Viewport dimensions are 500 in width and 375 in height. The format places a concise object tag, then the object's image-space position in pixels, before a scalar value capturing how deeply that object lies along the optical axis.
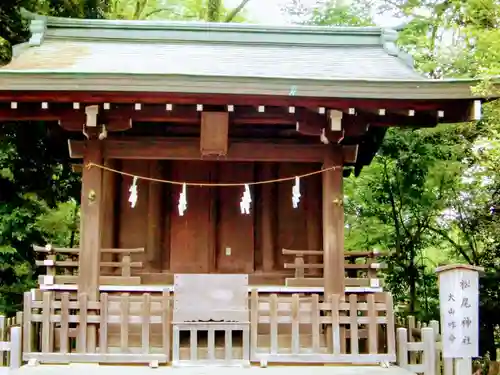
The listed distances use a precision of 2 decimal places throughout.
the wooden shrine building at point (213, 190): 6.16
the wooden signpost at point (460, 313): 5.52
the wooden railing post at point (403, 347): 6.22
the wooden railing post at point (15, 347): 6.07
